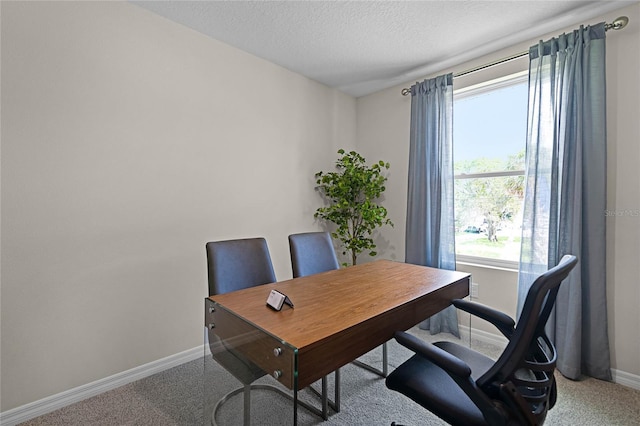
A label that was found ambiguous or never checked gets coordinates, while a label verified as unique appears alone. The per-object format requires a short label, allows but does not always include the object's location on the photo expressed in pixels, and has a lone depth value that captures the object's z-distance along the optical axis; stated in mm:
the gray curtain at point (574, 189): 2084
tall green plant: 3244
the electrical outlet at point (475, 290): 2828
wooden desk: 1030
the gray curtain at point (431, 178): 2922
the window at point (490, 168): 2680
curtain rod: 2023
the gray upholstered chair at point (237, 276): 1316
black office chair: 949
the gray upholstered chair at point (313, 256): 2172
